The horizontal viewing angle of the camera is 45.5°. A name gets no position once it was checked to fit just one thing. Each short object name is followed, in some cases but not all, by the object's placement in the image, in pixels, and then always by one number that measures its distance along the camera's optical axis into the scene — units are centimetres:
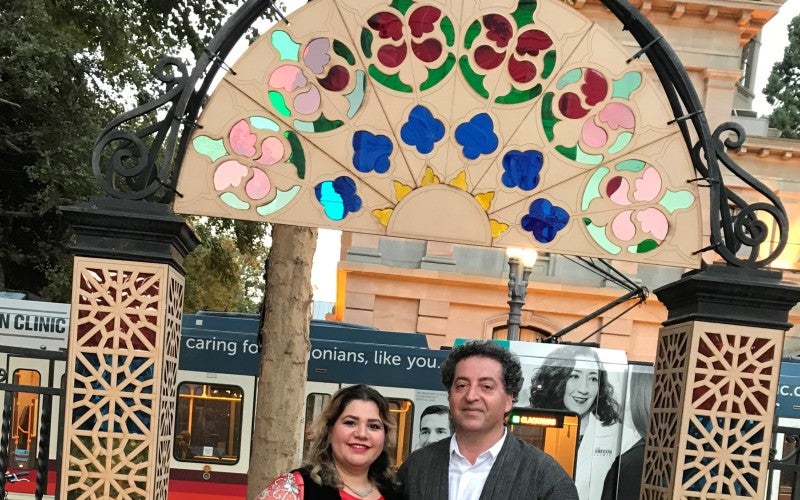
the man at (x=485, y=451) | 333
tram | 1180
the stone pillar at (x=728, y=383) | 391
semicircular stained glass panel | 405
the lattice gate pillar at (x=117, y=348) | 379
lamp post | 1201
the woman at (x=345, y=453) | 341
